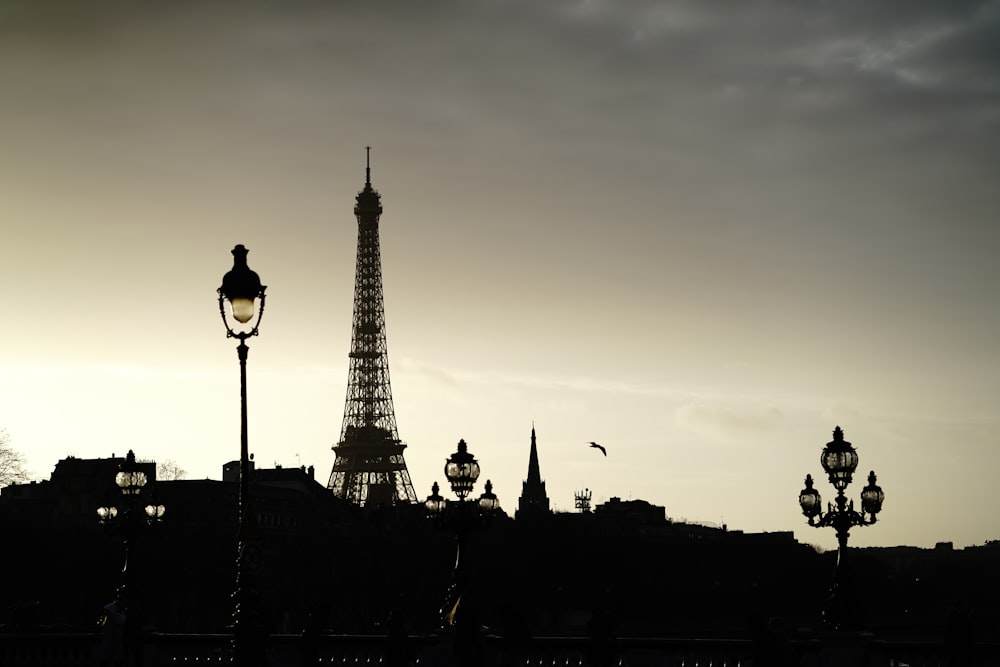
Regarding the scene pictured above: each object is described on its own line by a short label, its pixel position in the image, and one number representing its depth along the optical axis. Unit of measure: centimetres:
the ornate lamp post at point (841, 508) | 3509
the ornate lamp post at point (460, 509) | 3744
